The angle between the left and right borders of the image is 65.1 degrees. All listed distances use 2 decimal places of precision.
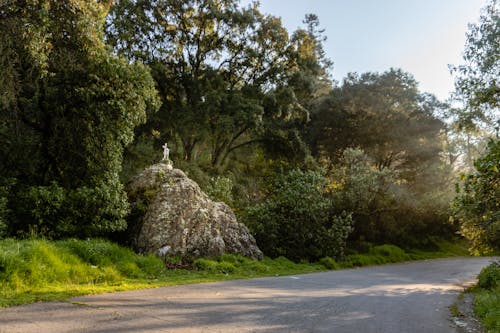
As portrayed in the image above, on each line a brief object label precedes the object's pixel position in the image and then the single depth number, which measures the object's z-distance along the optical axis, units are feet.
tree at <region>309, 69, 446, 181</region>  99.71
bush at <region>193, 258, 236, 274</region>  40.60
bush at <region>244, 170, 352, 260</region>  61.87
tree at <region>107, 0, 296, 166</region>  73.97
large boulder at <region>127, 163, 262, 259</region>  42.91
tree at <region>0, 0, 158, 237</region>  37.29
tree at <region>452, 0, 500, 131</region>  51.40
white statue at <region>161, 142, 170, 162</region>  53.92
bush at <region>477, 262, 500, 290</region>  38.91
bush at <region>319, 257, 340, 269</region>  60.75
